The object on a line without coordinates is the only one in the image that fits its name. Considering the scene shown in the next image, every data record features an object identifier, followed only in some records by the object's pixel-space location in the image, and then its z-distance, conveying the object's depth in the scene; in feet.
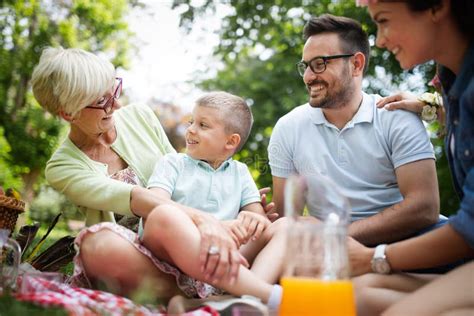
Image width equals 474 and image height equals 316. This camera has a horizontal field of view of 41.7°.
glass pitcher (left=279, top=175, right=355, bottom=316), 4.85
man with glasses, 8.32
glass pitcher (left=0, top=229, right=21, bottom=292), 7.40
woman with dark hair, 5.45
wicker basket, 9.44
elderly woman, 6.88
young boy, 8.19
